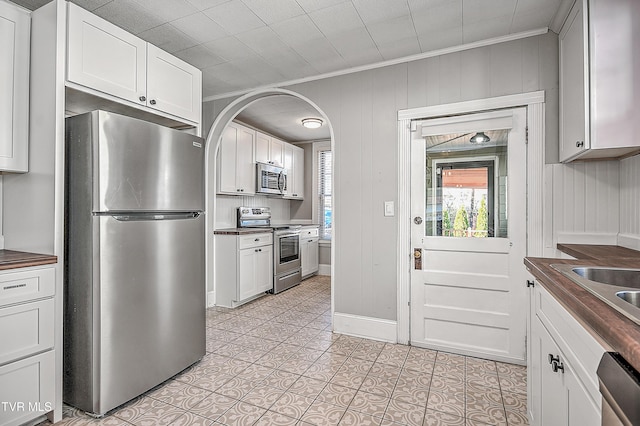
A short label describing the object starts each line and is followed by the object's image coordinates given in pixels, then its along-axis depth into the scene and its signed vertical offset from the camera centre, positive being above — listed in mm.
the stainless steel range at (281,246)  4469 -438
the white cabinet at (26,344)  1576 -654
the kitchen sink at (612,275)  1354 -251
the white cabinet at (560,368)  866 -501
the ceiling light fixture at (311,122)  4465 +1286
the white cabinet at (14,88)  1816 +717
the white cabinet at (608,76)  1676 +738
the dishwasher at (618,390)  555 -321
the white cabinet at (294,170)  5488 +780
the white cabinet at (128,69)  1835 +946
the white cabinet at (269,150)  4699 +987
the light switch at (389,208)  2830 +62
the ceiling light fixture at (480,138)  2554 +609
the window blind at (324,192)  5941 +420
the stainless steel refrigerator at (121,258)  1771 -251
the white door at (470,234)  2455 -152
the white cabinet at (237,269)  3797 -641
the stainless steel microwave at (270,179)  4648 +540
